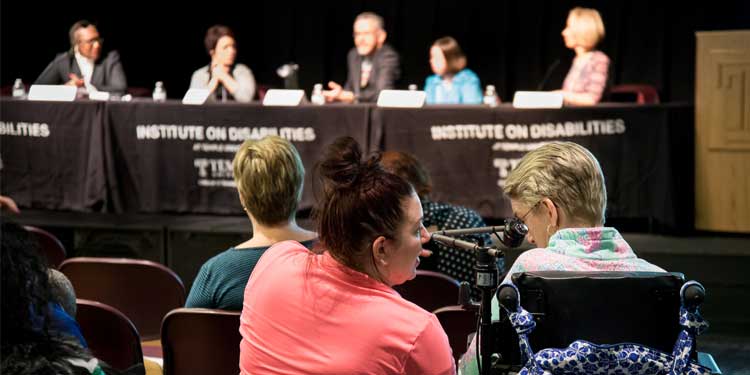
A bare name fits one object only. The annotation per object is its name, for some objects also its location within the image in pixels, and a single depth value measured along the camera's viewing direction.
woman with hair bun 2.83
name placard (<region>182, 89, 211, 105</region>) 9.55
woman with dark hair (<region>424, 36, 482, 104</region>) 10.55
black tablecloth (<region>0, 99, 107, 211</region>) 9.64
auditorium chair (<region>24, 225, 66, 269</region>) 6.37
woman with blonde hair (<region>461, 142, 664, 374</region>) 3.52
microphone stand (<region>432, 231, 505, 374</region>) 3.32
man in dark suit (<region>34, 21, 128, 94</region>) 11.06
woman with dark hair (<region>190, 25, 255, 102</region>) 10.88
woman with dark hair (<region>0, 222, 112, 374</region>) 2.74
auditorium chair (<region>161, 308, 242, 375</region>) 4.11
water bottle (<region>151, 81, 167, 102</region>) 10.07
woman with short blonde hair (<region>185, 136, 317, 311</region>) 4.52
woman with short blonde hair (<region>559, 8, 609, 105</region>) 9.55
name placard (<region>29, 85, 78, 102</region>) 9.87
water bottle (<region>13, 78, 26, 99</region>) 10.33
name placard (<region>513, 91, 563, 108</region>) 8.78
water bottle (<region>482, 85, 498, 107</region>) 9.26
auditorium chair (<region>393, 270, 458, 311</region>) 5.00
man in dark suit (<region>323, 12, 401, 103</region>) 10.74
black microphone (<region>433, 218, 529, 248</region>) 3.40
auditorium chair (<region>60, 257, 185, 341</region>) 5.40
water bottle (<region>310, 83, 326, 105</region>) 9.95
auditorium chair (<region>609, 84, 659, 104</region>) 10.66
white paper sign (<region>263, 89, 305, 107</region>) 9.38
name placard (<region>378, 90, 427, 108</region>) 9.12
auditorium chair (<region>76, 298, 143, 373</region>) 4.26
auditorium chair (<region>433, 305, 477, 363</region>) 4.48
